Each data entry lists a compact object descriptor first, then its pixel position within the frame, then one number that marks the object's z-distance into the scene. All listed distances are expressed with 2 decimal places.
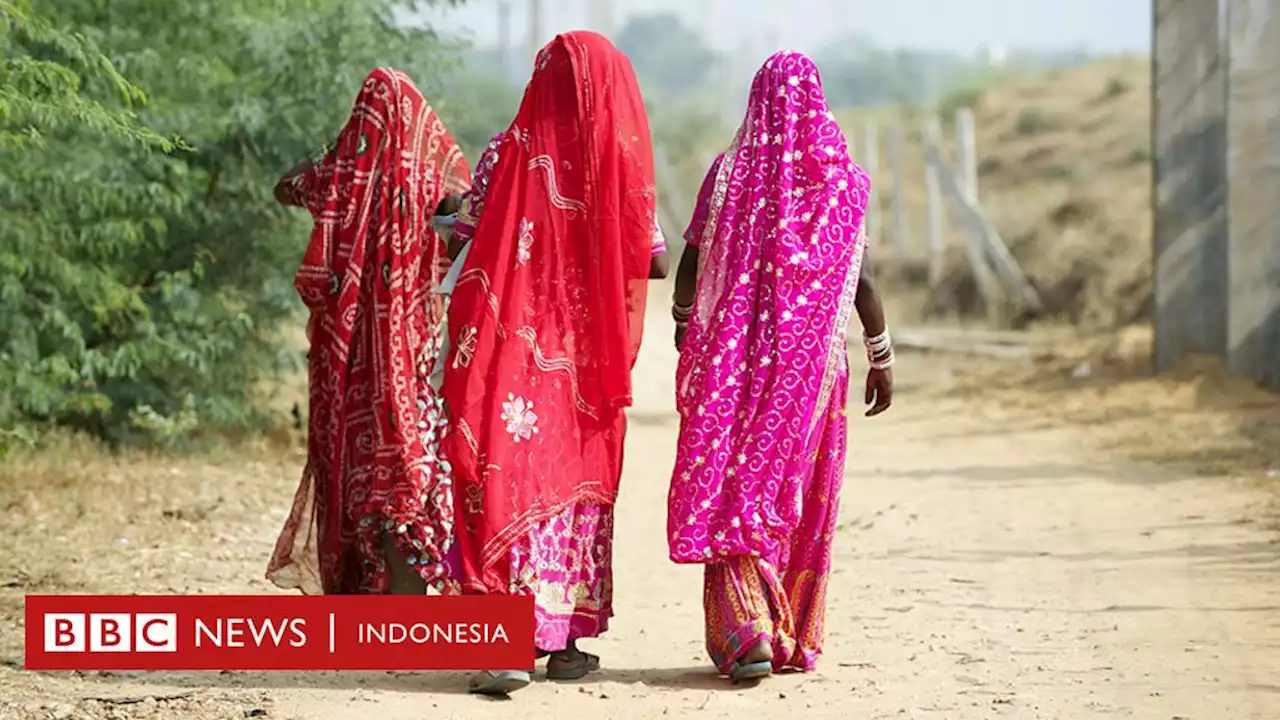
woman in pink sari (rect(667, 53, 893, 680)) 11.92
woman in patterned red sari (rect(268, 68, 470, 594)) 12.55
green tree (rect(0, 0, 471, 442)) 19.31
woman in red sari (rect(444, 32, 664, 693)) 11.84
